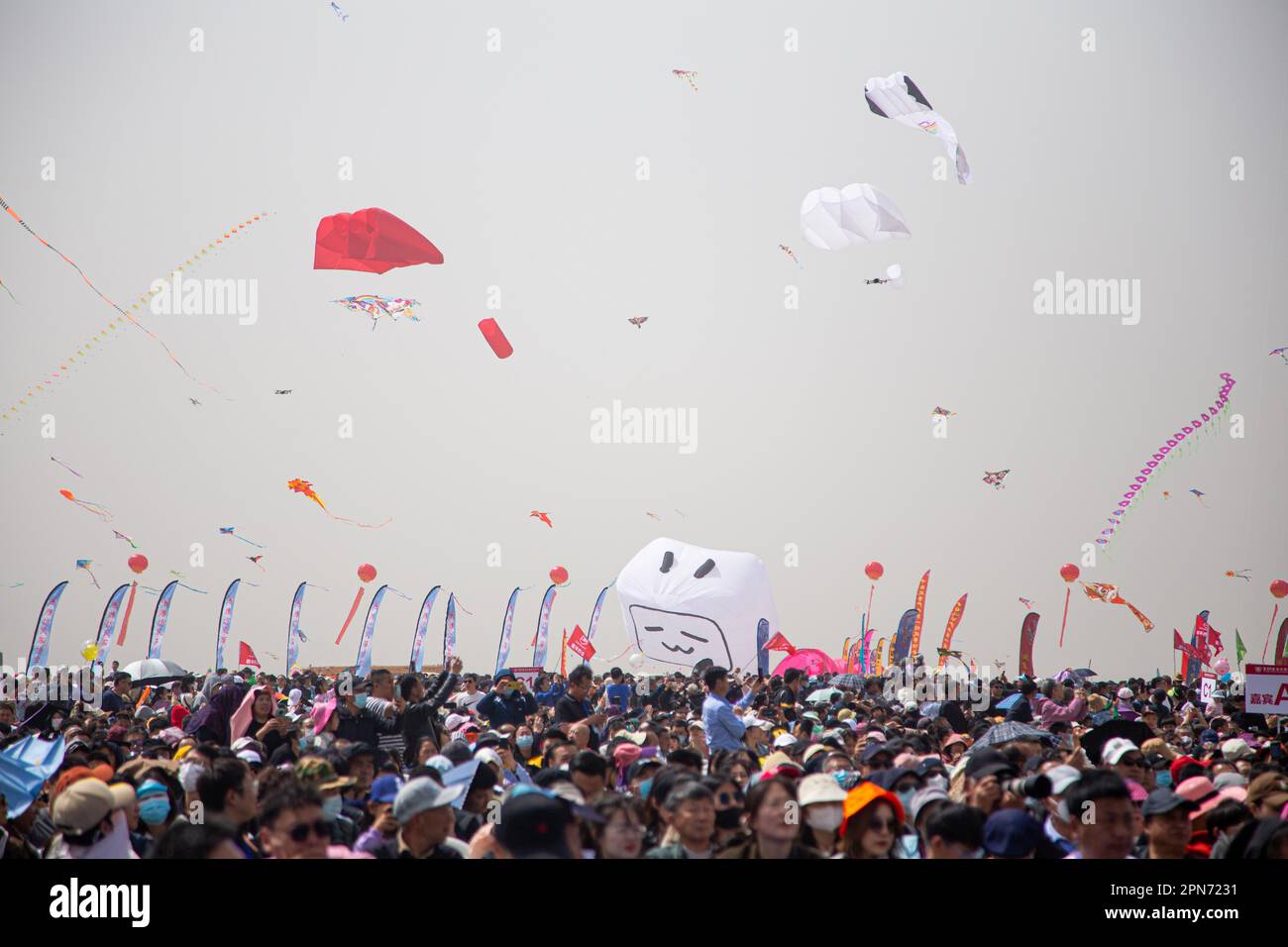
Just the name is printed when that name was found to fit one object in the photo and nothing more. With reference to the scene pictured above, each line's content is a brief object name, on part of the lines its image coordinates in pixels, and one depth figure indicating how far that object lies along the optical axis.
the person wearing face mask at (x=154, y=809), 7.29
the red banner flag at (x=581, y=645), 41.34
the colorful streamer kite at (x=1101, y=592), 41.53
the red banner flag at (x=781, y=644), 35.12
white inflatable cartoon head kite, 33.50
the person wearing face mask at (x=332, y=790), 6.93
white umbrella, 30.84
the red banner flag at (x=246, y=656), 40.47
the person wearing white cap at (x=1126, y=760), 8.46
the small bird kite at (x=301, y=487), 32.56
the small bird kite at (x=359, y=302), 21.19
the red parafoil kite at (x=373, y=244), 20.48
